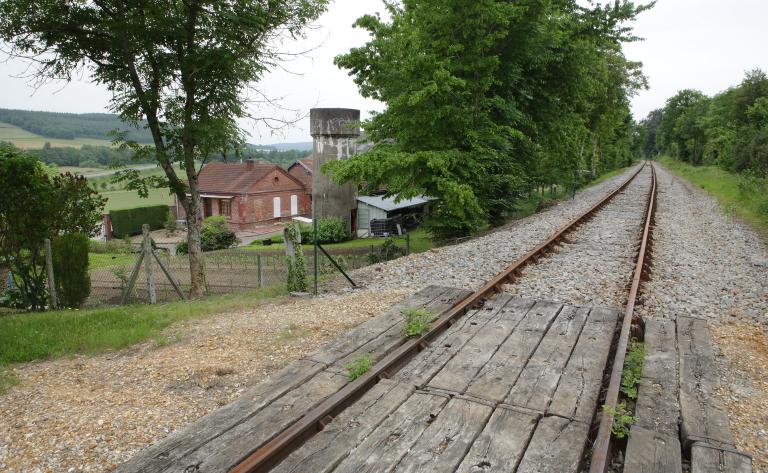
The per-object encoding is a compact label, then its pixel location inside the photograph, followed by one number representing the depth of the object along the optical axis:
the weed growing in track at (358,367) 4.27
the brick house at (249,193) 41.47
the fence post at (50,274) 9.99
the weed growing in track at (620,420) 3.37
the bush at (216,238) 34.38
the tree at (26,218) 10.03
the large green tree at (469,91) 14.62
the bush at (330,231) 33.41
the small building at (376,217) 36.72
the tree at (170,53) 10.43
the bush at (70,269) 11.14
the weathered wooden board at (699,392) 3.39
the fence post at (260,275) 13.07
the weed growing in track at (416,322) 5.18
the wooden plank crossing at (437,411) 3.14
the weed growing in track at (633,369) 4.04
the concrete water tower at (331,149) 34.88
